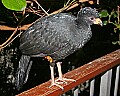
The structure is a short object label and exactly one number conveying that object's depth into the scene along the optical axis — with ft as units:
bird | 6.23
